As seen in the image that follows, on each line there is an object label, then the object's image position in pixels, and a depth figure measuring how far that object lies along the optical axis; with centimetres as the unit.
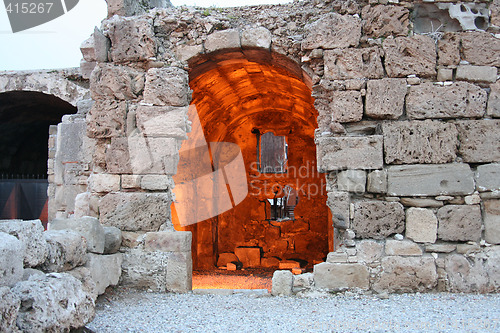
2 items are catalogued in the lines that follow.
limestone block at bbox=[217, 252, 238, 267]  918
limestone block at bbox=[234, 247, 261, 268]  940
